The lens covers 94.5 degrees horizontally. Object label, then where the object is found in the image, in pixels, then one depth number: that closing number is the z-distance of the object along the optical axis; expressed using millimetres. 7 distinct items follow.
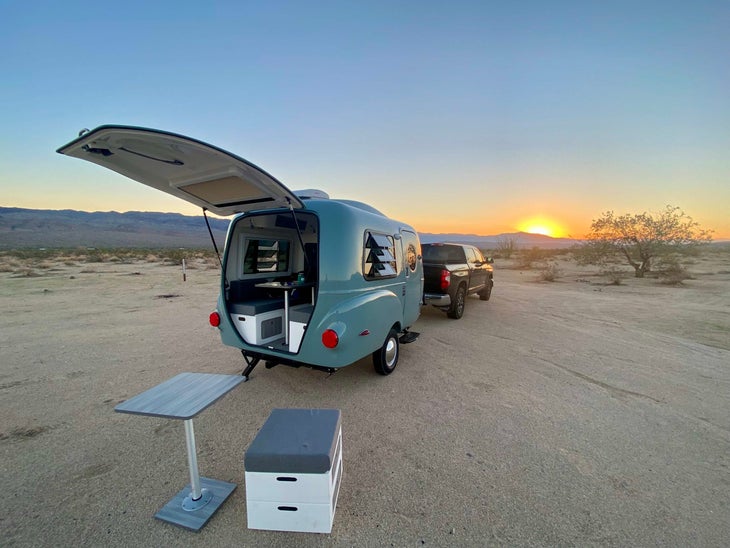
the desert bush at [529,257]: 28072
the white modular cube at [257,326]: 4383
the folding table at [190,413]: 2221
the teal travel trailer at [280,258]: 2836
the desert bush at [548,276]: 17922
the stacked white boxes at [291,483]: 2139
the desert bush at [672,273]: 16014
